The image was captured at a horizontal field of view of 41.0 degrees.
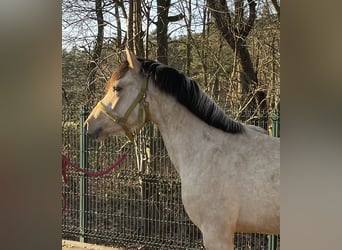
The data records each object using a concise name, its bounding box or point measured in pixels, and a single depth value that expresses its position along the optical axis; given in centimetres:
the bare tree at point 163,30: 405
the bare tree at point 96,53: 426
